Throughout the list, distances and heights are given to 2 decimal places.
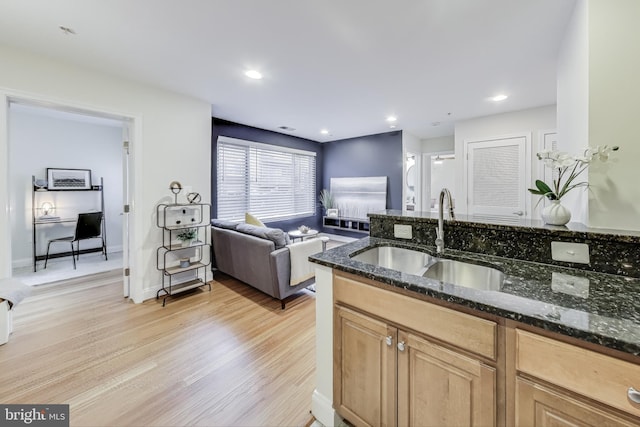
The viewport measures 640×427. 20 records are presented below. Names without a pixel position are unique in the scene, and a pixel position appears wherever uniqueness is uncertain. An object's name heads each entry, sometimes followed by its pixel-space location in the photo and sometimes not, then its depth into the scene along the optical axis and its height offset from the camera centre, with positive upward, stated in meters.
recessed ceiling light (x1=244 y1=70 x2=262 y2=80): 2.68 +1.45
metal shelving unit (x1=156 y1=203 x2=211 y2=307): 3.12 -0.48
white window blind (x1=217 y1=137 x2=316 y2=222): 4.61 +0.62
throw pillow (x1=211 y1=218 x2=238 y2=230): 3.57 -0.19
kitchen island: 0.72 -0.45
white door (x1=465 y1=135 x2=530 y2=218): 3.96 +0.57
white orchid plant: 1.28 +0.26
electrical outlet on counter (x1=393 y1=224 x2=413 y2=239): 1.73 -0.14
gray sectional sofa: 2.83 -0.55
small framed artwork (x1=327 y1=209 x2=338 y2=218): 6.19 -0.05
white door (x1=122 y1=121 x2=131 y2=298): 3.07 +0.12
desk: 4.31 +0.09
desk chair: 4.35 -0.32
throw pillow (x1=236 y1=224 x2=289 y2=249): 2.89 -0.27
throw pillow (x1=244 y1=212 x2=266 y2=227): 4.19 -0.15
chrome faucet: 1.49 -0.07
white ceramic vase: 1.36 -0.02
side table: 4.75 -0.43
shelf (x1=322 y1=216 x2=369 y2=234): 5.92 -0.30
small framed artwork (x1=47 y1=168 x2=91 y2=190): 4.47 +0.58
